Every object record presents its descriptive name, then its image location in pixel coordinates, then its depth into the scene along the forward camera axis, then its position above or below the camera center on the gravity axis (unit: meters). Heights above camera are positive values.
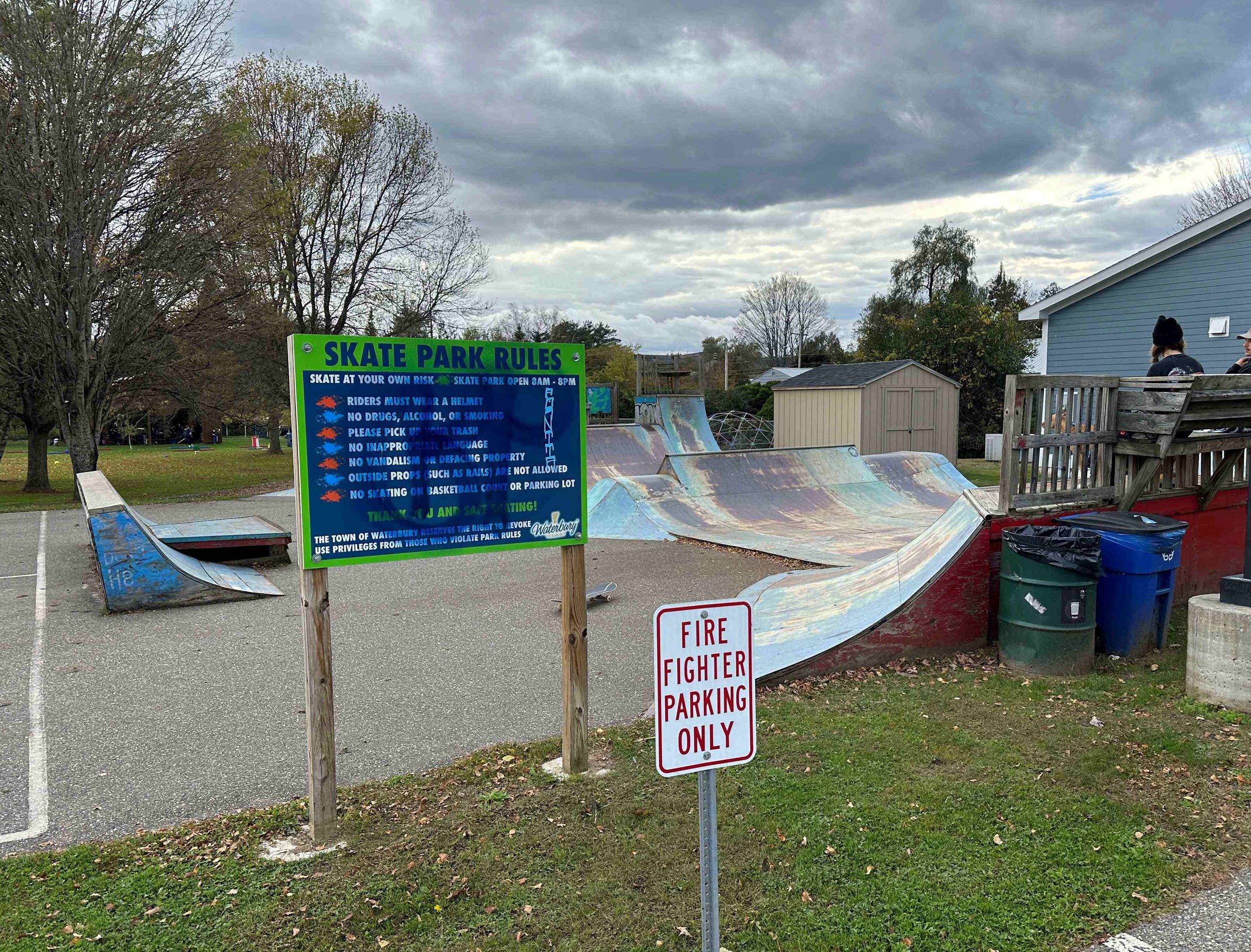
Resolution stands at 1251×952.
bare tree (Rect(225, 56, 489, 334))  26.91 +7.58
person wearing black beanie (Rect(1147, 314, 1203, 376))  7.36 +0.60
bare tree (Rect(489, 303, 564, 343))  62.20 +7.12
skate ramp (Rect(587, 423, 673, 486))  19.41 -0.72
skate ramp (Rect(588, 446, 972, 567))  11.74 -1.41
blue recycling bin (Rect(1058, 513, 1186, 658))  5.90 -1.15
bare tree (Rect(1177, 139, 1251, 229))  34.62 +9.24
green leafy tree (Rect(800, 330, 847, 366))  64.88 +5.96
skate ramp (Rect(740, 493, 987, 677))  6.02 -1.47
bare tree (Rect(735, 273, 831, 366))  71.31 +8.29
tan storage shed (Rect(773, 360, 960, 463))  24.97 +0.30
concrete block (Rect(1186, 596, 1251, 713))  4.88 -1.42
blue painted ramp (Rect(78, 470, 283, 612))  8.06 -1.43
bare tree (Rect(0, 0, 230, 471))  15.56 +4.70
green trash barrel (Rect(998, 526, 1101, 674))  5.50 -1.20
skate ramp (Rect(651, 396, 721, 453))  22.66 -0.08
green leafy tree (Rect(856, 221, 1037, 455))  33.44 +3.03
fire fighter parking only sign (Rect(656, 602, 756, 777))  2.41 -0.79
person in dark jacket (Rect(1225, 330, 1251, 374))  7.37 +0.46
